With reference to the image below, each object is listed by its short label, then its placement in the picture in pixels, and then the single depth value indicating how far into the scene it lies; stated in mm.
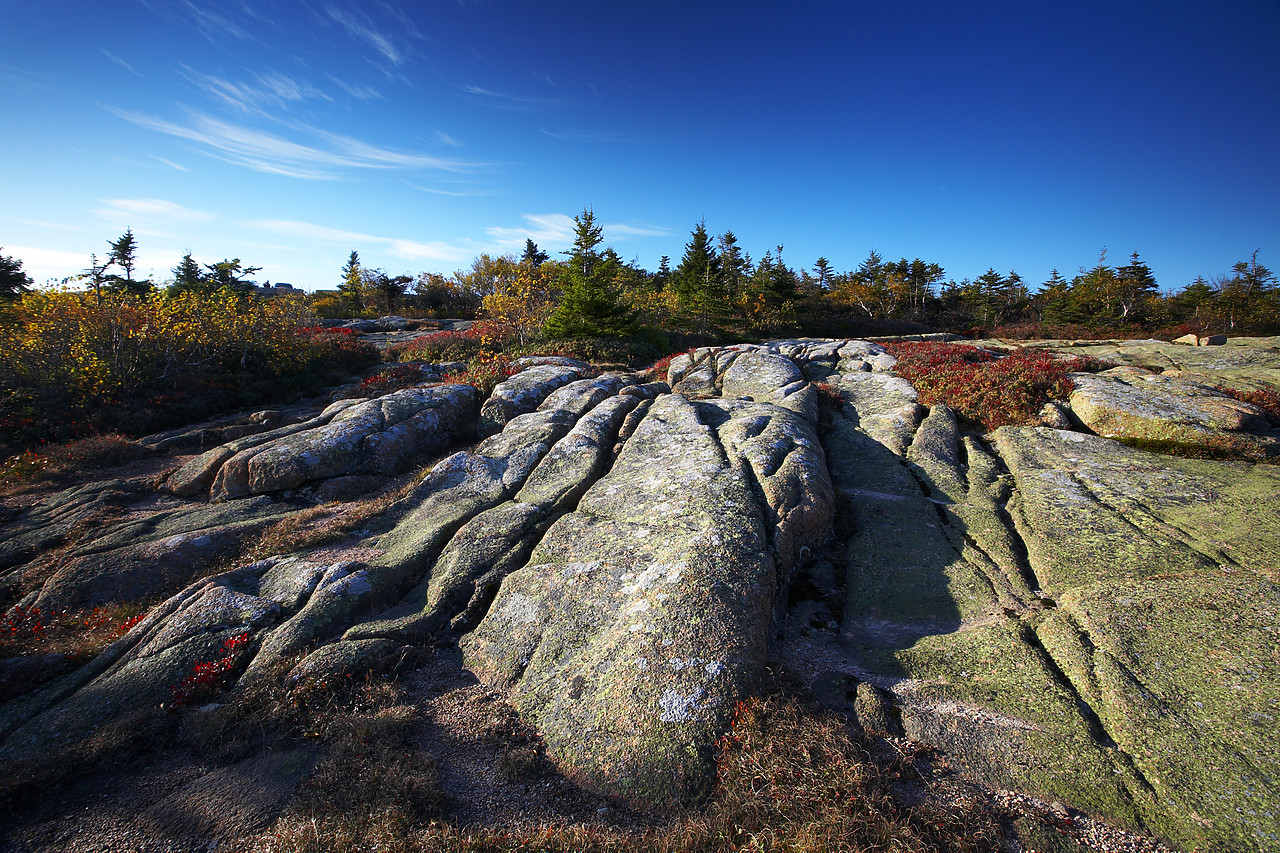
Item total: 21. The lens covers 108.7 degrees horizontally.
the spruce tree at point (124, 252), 46031
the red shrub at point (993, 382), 11562
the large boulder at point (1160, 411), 9211
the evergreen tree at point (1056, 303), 48938
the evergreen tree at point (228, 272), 37712
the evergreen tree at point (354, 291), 44688
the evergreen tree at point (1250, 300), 37812
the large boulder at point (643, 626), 4516
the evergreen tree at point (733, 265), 48062
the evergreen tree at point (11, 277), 30505
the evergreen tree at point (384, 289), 45406
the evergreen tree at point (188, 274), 39031
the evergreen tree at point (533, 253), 63988
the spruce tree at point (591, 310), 24406
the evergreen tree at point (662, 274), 64750
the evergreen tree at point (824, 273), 65000
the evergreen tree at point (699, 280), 34219
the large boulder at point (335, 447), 10742
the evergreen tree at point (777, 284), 39469
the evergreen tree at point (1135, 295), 45438
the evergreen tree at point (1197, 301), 42688
